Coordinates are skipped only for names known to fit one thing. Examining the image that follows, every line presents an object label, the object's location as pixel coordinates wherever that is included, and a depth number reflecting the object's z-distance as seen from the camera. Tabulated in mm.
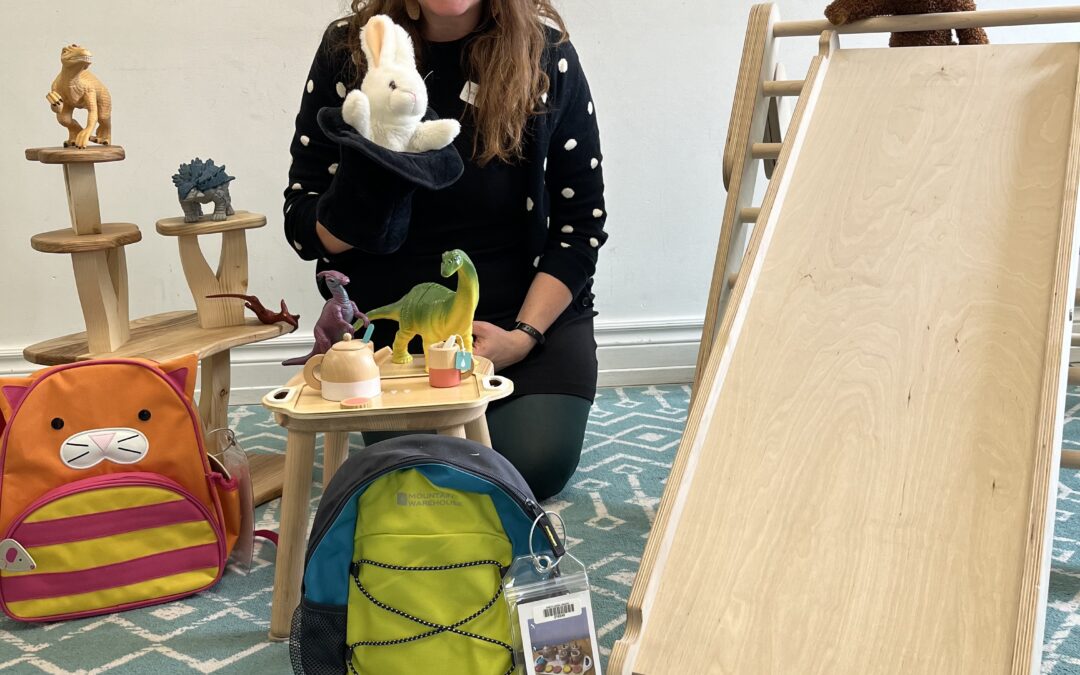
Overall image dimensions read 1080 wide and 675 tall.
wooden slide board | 916
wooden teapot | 1113
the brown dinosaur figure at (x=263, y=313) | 1665
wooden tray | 1101
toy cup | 1171
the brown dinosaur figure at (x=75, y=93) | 1546
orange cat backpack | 1226
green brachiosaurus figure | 1246
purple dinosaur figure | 1255
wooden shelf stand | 1514
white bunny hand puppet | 1089
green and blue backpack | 987
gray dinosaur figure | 1633
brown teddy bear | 1372
